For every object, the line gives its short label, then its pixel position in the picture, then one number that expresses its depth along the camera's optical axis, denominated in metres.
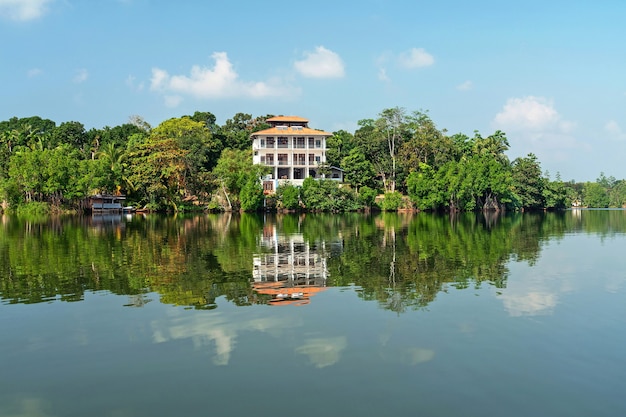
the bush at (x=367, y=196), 70.00
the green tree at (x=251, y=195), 64.25
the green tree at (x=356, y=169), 71.88
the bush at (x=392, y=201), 70.19
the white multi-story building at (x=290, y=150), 74.56
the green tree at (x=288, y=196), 66.75
